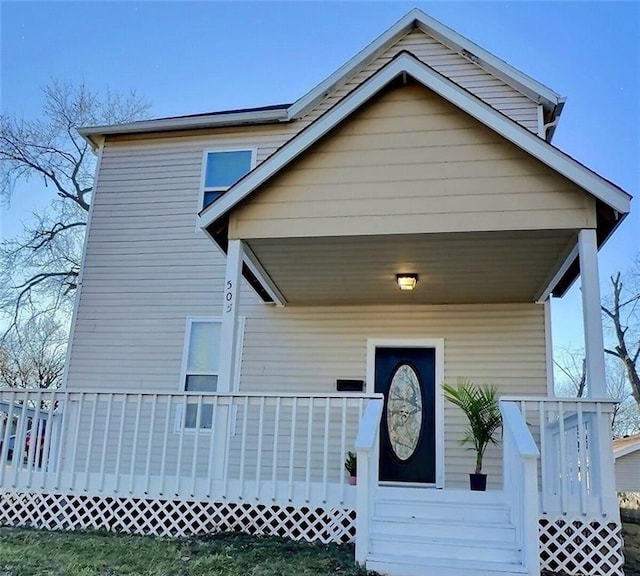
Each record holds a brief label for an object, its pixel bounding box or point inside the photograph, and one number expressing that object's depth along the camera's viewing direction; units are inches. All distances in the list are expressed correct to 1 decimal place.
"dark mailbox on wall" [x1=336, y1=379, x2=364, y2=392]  311.9
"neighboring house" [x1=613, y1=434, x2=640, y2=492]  570.9
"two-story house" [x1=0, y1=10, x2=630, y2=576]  196.7
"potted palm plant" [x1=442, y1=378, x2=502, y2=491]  264.7
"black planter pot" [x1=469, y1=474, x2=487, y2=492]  261.4
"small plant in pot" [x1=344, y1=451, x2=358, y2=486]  271.6
